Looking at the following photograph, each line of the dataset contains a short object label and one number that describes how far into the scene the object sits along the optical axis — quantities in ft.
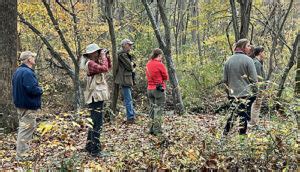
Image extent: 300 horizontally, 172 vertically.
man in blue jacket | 21.68
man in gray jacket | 23.95
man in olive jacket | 32.14
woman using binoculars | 22.09
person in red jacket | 28.43
